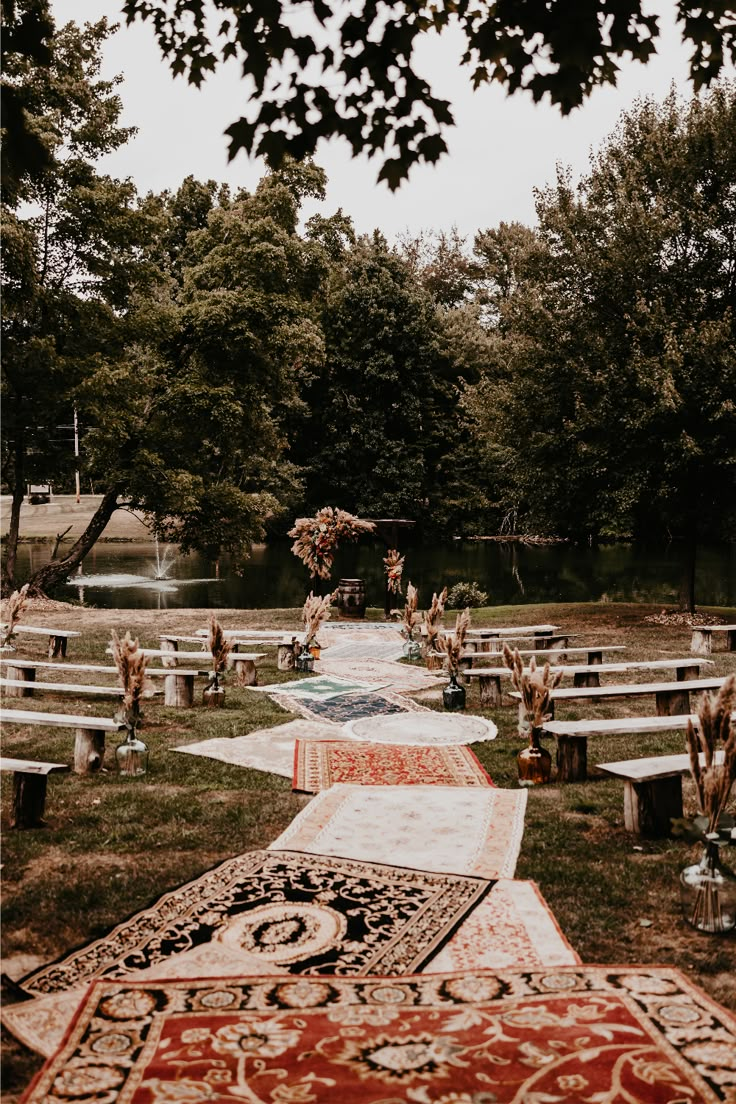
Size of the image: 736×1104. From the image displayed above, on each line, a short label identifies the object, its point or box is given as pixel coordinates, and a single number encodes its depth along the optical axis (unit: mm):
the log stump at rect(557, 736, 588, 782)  7598
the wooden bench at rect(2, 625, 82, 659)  13875
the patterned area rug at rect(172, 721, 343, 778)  7910
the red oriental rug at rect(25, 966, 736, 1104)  3100
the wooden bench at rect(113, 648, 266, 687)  11984
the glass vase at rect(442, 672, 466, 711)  10719
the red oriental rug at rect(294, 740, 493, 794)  7465
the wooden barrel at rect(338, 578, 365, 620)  20828
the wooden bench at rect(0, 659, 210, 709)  10664
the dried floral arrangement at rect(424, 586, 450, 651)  13172
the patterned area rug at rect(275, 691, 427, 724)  10367
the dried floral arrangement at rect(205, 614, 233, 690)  10609
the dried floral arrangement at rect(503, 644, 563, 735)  7402
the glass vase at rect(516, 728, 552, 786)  7477
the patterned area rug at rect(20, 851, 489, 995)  4164
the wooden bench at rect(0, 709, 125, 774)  7379
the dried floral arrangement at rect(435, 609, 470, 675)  10609
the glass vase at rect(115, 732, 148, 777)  7492
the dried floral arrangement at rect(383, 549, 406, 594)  18859
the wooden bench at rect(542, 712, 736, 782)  7301
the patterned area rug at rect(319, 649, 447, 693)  12453
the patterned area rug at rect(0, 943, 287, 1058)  3494
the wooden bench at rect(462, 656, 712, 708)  10758
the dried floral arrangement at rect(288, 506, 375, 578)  19281
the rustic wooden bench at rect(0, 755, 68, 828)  6039
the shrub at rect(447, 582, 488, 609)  22750
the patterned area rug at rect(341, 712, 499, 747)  9156
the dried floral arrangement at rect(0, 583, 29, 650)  13070
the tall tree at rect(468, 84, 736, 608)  18062
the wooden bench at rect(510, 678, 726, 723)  8852
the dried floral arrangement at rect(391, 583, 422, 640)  14742
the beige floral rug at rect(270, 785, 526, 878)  5593
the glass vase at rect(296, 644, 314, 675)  13523
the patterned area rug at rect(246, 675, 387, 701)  11617
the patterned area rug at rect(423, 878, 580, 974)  4180
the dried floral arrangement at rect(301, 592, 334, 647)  13477
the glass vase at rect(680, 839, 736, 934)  4566
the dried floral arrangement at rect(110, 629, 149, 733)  7621
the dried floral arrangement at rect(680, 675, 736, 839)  4625
